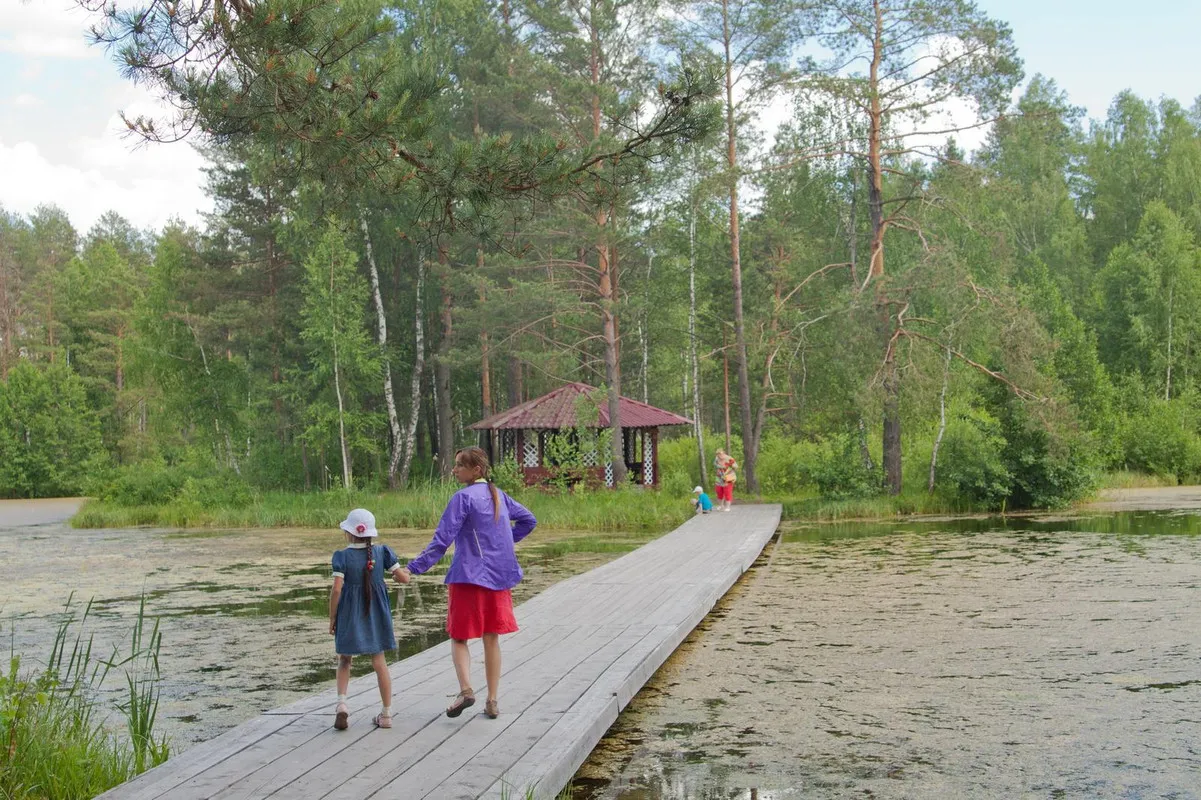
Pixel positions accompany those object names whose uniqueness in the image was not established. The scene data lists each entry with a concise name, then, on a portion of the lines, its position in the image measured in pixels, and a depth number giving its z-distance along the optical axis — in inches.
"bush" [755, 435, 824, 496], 1175.0
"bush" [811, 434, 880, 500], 975.0
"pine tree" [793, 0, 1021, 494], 936.3
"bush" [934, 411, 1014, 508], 907.4
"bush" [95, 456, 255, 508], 1184.8
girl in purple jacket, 242.1
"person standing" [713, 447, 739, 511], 927.7
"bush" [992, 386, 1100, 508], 879.7
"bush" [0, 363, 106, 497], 1732.3
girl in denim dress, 233.8
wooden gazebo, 1163.3
